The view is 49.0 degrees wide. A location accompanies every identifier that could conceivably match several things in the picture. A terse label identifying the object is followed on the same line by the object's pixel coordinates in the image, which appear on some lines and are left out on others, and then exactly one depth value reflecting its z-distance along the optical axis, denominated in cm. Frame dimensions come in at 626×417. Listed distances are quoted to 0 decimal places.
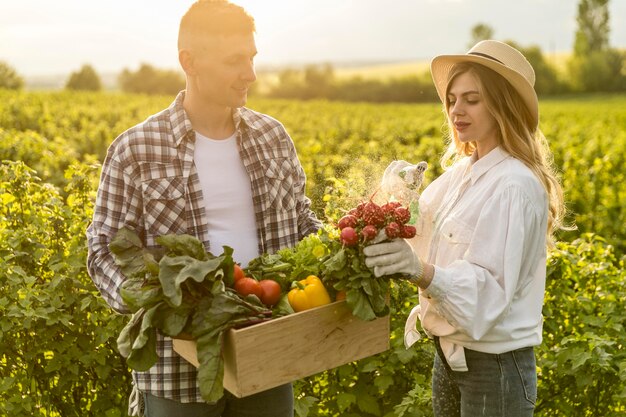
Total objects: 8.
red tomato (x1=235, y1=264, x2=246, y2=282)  217
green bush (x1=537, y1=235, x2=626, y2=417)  327
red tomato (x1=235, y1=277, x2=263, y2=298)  212
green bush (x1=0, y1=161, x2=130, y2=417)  331
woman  221
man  245
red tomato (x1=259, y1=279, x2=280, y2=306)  214
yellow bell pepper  212
